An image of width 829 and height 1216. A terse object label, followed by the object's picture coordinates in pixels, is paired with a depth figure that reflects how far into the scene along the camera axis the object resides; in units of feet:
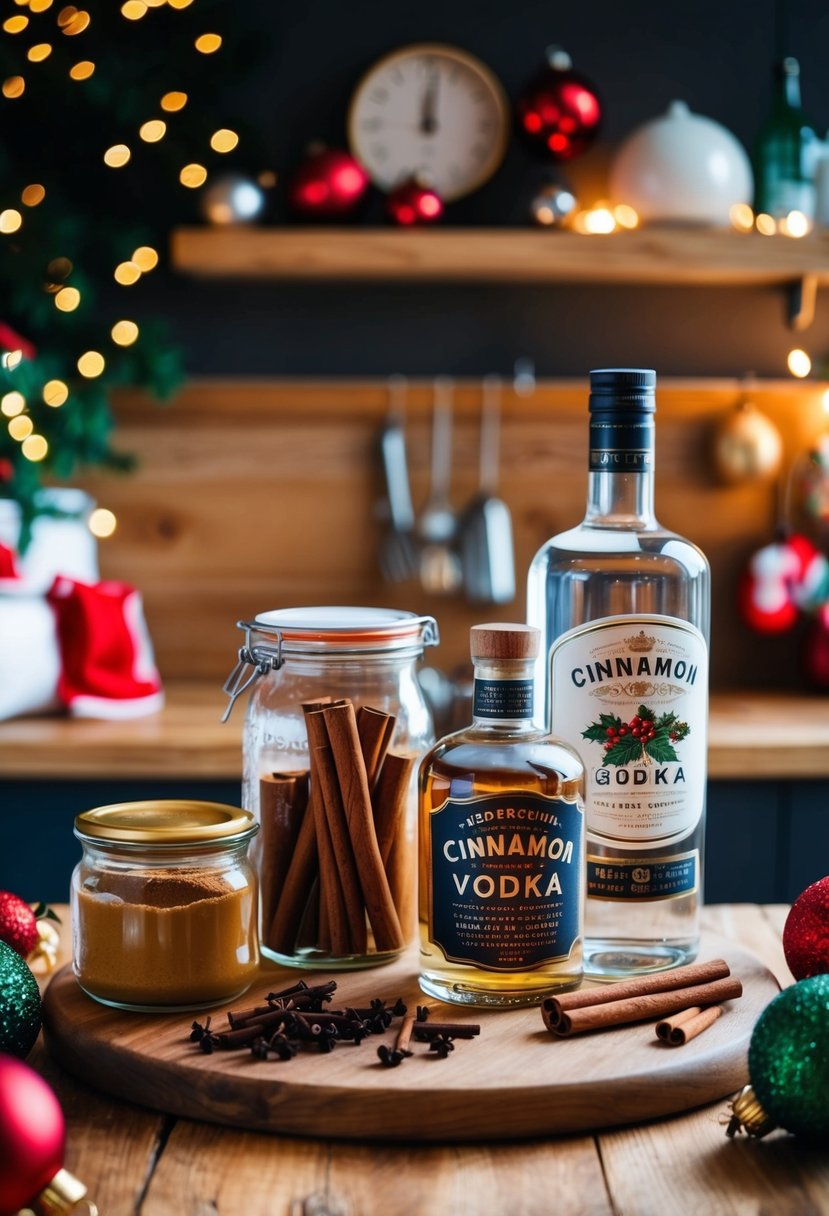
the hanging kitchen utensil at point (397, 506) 8.59
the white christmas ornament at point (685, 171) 7.70
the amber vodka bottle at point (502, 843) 2.67
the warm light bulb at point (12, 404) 7.22
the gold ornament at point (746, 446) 8.46
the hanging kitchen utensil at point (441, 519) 8.50
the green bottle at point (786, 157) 8.02
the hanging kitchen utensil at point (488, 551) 8.38
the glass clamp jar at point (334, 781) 2.92
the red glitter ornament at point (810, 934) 2.79
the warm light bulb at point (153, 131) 8.34
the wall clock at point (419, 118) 8.32
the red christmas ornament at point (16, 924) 3.07
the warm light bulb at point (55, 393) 7.91
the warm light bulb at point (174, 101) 8.29
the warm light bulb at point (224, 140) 8.30
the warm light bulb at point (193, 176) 8.34
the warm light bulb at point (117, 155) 8.41
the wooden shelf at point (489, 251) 7.64
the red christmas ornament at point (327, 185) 7.85
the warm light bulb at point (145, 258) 8.50
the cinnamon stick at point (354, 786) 2.90
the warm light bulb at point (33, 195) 8.08
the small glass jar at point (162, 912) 2.65
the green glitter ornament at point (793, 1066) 2.23
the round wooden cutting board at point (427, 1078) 2.35
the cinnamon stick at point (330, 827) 2.91
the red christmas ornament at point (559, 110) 7.89
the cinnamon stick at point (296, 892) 2.94
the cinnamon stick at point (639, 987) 2.64
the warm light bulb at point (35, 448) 7.63
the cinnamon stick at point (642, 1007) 2.61
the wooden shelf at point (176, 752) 6.81
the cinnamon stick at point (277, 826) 2.99
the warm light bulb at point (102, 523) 8.63
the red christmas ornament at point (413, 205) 7.82
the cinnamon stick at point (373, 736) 2.98
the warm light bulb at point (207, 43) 8.25
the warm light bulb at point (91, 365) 8.22
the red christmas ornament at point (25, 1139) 1.97
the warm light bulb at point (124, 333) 8.39
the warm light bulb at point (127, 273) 8.50
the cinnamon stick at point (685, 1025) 2.59
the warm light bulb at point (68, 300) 8.04
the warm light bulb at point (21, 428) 7.54
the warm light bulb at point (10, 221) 7.81
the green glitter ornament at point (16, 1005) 2.56
